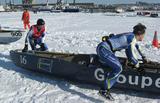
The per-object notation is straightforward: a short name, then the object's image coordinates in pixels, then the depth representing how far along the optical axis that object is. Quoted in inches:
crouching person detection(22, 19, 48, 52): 224.9
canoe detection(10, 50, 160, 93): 155.2
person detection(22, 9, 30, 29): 522.0
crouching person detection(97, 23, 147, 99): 148.1
